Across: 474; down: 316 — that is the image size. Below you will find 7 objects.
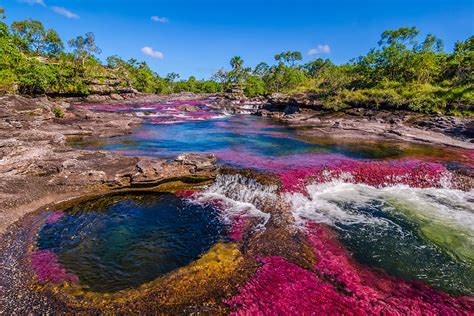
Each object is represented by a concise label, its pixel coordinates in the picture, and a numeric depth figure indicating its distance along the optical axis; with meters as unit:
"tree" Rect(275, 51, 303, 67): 127.38
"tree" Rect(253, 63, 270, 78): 143.50
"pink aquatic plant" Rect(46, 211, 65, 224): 11.96
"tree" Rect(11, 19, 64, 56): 90.44
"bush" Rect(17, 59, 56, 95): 54.41
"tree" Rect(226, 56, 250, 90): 137.12
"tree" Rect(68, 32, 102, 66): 94.32
